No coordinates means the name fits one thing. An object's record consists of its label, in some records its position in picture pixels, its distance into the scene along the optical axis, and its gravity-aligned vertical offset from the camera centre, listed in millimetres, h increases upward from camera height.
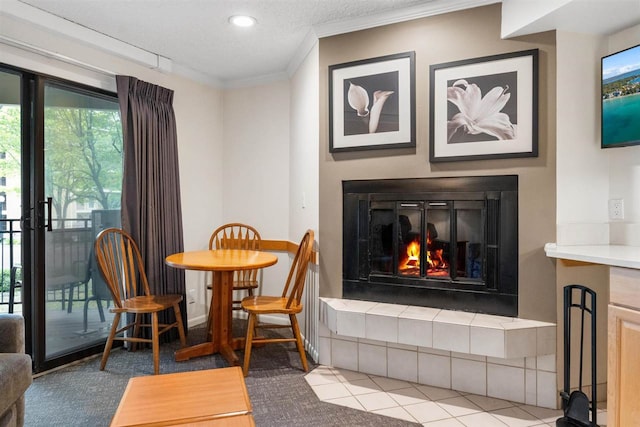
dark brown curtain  3043 +249
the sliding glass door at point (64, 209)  2574 +16
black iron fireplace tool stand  1828 -884
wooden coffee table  1347 -704
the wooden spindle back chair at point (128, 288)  2643 -573
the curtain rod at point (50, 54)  2382 +1033
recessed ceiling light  2625 +1282
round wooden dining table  2736 -692
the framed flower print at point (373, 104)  2518 +706
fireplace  2326 -200
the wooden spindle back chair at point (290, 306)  2596 -637
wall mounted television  2045 +590
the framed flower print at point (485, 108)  2248 +604
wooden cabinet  1620 -581
